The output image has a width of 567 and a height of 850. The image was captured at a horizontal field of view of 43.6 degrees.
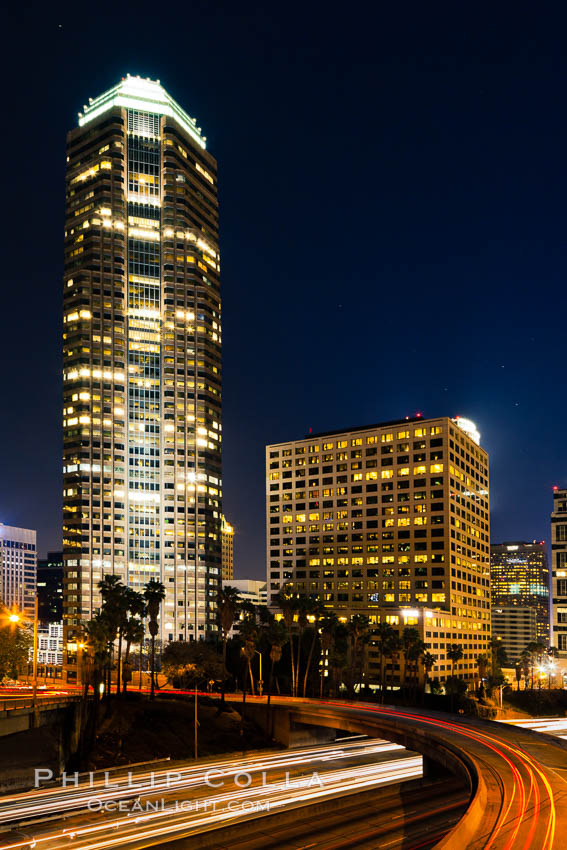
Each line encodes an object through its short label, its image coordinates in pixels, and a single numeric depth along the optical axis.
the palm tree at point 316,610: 129.25
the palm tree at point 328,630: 123.88
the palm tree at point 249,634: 108.25
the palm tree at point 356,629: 134.50
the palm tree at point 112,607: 105.12
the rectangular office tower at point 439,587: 186.38
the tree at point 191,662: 117.19
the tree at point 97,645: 95.56
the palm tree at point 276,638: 113.06
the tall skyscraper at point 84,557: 192.50
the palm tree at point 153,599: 115.38
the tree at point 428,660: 153.88
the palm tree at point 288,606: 126.19
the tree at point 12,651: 72.94
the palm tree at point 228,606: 109.81
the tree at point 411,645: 147.09
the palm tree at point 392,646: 140.88
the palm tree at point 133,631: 107.19
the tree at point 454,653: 175.04
